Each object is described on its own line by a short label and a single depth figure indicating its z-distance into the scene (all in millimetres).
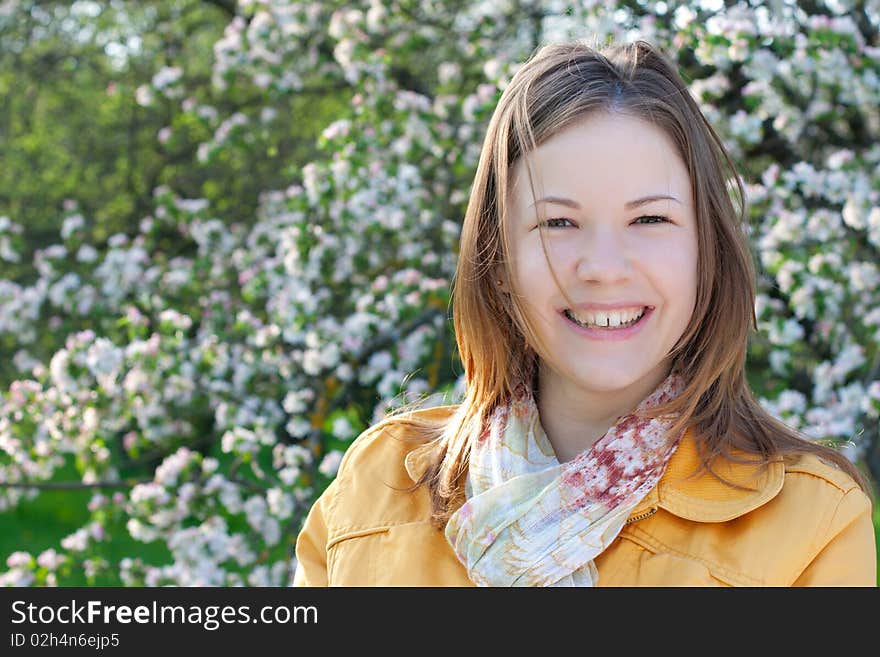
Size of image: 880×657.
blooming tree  2776
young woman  1642
